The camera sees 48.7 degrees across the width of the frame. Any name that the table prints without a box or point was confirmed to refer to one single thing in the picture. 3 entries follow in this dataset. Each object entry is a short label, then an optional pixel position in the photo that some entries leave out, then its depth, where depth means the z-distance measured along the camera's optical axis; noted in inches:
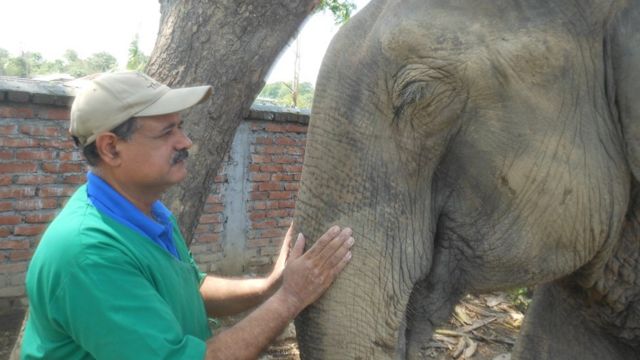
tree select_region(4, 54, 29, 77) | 1500.0
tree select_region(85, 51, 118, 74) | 2588.1
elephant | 76.4
